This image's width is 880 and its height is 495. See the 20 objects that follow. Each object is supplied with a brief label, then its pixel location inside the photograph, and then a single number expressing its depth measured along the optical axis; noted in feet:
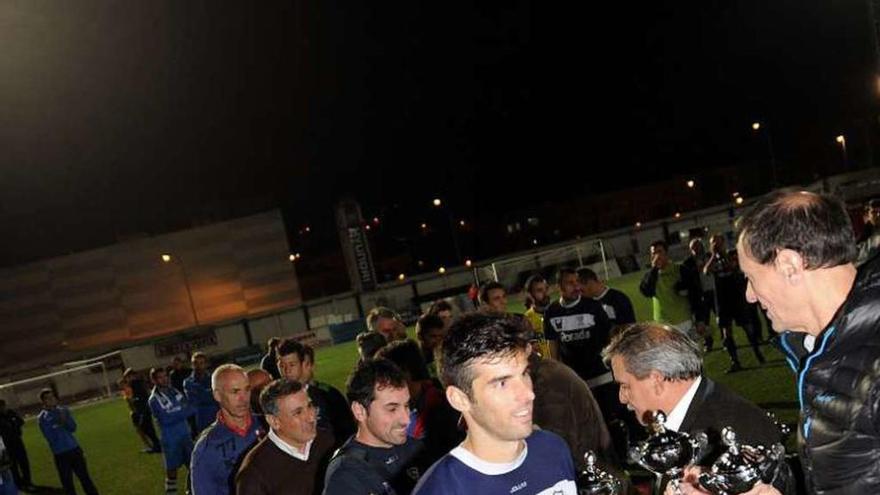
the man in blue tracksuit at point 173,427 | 37.93
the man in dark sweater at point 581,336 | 25.21
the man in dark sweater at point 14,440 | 47.60
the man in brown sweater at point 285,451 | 15.38
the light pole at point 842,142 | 201.92
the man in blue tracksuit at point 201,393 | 39.42
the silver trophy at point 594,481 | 7.55
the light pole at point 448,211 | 213.87
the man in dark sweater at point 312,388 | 21.98
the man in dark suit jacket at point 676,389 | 9.90
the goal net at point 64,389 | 102.17
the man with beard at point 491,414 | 8.38
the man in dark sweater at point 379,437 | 11.62
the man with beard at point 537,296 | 32.78
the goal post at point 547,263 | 109.09
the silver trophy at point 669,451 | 6.99
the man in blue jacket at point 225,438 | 18.81
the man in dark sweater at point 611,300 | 26.32
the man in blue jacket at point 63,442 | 39.01
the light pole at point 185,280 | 183.21
